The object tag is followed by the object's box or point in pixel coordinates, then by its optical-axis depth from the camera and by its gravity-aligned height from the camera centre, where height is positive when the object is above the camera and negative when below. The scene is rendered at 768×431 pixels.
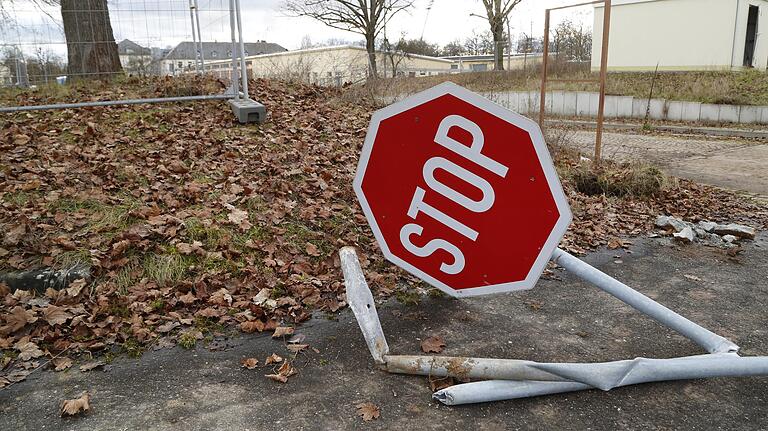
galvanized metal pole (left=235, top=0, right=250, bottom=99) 7.30 +0.45
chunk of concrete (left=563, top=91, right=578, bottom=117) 20.20 -0.76
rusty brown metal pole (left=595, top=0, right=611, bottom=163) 8.06 +0.16
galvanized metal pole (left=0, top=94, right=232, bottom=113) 6.71 -0.14
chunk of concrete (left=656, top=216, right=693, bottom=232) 5.69 -1.45
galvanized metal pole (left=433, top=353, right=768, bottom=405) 2.67 -1.42
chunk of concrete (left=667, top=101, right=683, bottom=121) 17.81 -0.99
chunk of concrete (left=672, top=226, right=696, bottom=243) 5.41 -1.48
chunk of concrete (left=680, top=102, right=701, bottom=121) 17.50 -0.98
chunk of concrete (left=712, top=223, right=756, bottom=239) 5.52 -1.47
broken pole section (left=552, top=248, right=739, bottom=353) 3.01 -1.19
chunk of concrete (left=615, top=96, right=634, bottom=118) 19.08 -0.89
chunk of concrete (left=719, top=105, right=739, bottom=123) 16.81 -1.05
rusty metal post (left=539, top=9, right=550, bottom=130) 9.61 +0.23
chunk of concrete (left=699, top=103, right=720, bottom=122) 17.14 -1.01
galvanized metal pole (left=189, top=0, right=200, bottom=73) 8.83 +0.89
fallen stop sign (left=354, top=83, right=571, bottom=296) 2.85 -0.56
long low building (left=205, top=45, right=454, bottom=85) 11.64 +0.42
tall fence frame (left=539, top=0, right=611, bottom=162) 8.13 +0.30
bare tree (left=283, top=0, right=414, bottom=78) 29.52 +3.66
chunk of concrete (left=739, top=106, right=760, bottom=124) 16.53 -1.08
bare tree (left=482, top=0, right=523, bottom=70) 31.48 +3.80
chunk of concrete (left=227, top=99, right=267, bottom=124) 7.41 -0.31
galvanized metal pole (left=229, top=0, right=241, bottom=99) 7.55 +0.54
